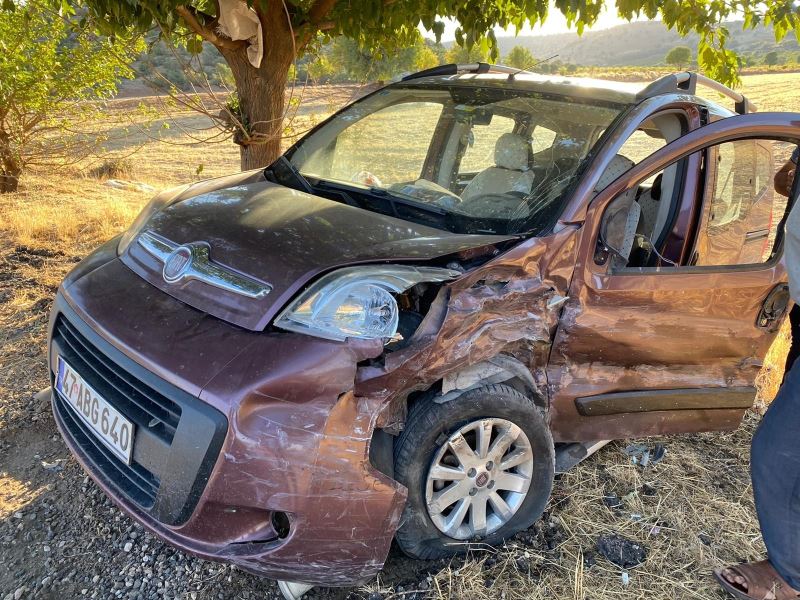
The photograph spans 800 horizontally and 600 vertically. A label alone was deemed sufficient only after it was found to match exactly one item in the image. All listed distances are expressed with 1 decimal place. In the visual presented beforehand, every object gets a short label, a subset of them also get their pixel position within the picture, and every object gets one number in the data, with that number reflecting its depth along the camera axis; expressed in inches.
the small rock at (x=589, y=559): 97.9
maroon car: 74.7
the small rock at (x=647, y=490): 116.9
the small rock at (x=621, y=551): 100.1
